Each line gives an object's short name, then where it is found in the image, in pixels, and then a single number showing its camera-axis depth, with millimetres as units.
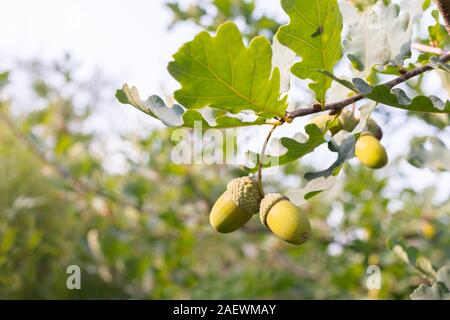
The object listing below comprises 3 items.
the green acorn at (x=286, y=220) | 454
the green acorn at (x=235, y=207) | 468
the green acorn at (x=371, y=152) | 461
